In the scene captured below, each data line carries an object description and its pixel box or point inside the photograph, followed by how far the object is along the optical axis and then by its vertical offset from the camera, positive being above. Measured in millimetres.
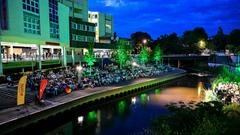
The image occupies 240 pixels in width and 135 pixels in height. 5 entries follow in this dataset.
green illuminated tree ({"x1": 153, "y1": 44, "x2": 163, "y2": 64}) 58381 +2054
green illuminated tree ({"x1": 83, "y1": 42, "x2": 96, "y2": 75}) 32933 +710
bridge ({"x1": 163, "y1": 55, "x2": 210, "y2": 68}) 64753 +656
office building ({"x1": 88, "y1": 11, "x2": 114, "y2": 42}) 60947 +14751
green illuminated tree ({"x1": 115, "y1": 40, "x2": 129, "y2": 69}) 41042 +1178
